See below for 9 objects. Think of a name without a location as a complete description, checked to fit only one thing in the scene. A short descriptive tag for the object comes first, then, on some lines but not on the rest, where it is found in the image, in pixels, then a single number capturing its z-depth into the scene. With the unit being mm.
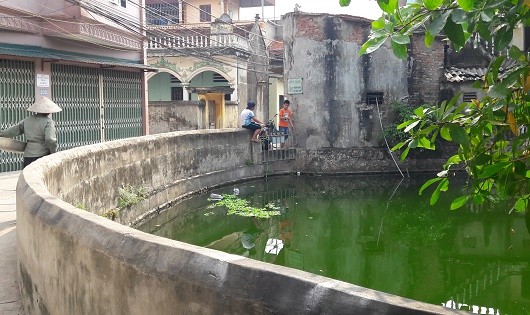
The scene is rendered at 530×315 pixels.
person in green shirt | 7121
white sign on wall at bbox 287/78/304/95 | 15678
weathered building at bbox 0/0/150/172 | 11712
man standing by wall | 15672
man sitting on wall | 14719
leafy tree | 2648
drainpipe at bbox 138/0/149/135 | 17188
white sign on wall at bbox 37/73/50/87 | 12461
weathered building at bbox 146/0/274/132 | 20016
